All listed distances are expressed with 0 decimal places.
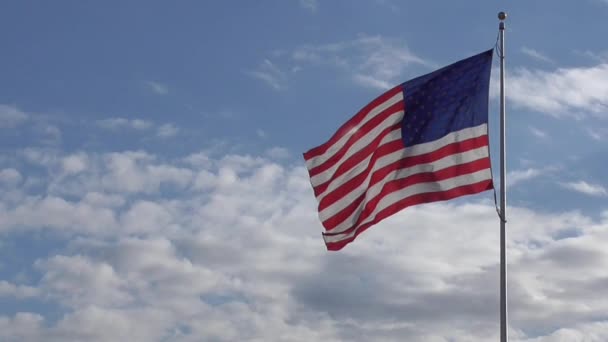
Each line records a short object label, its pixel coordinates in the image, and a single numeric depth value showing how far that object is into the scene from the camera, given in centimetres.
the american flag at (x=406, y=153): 3281
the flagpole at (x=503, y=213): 2997
